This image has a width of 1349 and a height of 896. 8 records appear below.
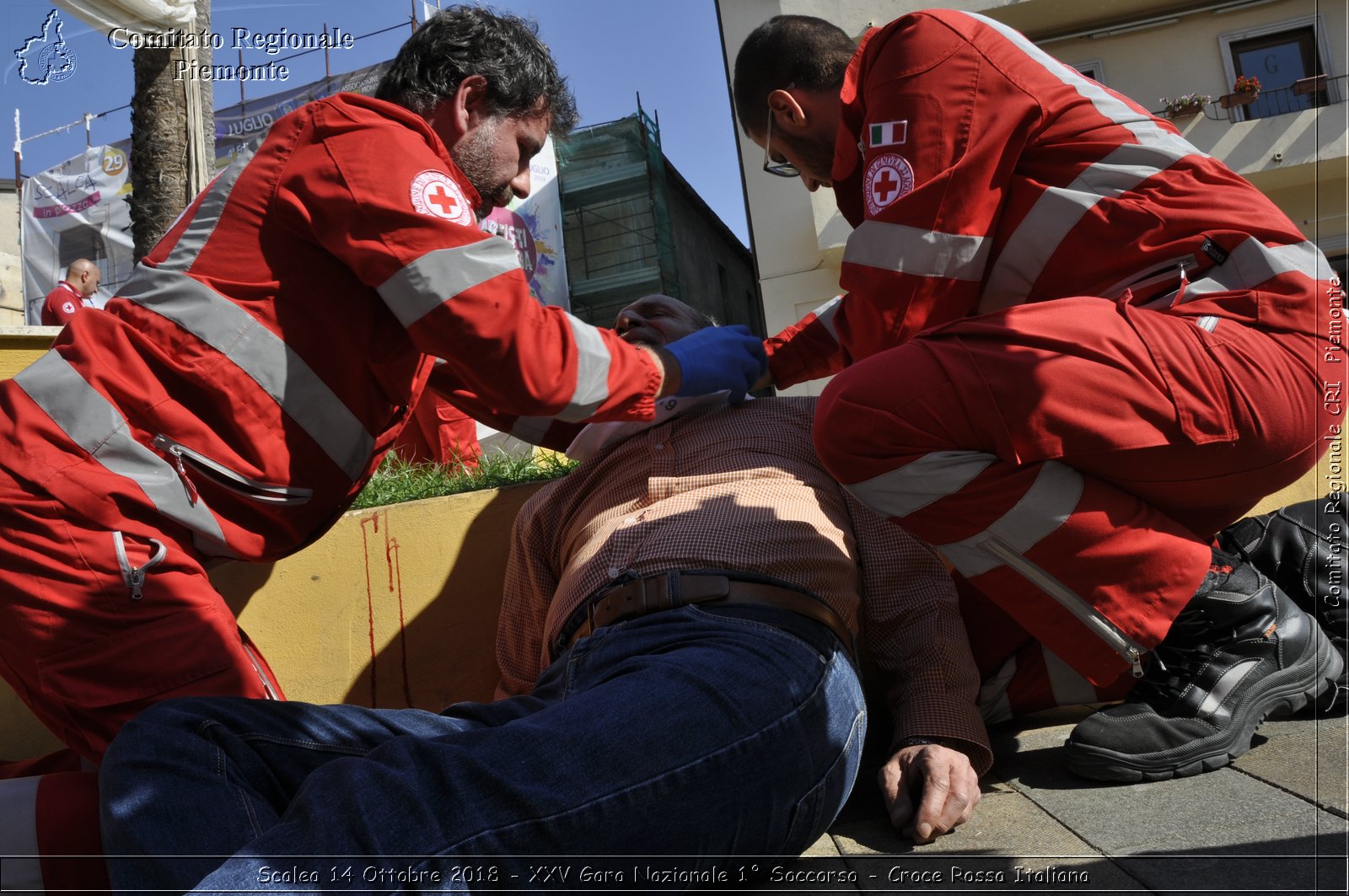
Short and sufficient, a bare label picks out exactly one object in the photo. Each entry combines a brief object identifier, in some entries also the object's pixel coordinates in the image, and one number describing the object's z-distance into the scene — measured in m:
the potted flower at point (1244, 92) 12.86
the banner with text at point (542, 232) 13.84
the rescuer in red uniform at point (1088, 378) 1.77
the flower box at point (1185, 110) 13.08
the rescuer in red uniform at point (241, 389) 1.74
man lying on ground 1.33
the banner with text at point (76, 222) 15.02
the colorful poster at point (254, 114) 12.99
